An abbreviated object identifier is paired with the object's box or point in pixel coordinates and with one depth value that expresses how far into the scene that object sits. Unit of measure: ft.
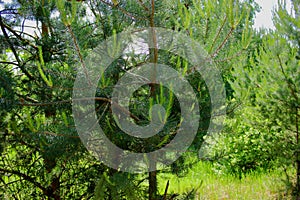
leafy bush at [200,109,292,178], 16.38
